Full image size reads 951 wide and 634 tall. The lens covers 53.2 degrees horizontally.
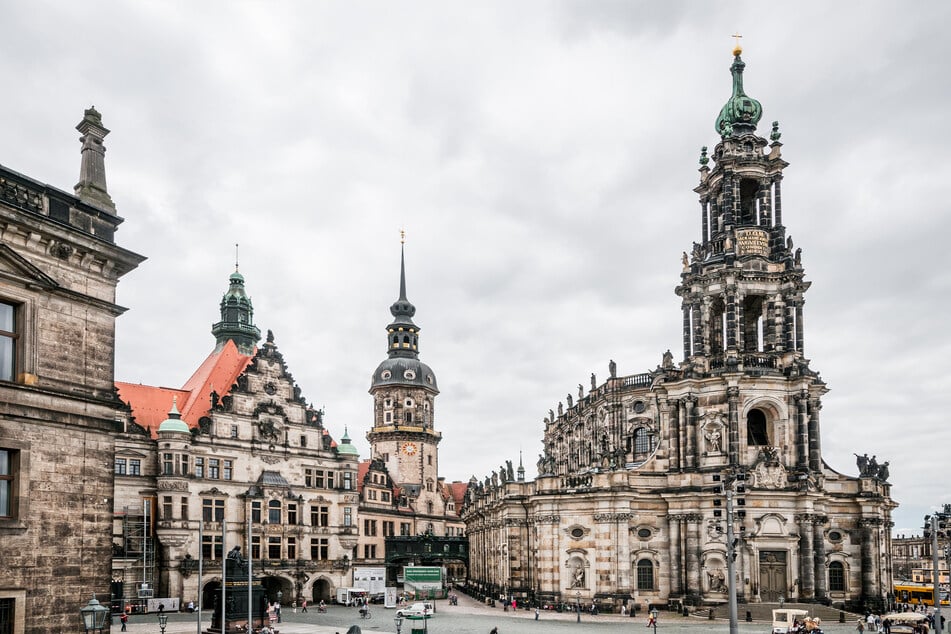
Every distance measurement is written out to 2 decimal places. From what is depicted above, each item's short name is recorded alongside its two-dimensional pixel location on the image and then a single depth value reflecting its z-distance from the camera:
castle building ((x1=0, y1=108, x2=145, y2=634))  19.91
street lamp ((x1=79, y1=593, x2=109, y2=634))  18.52
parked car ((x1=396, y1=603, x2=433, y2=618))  45.78
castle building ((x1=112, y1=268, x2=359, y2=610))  65.75
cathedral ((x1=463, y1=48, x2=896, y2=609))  62.72
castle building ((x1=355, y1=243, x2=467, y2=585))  93.12
